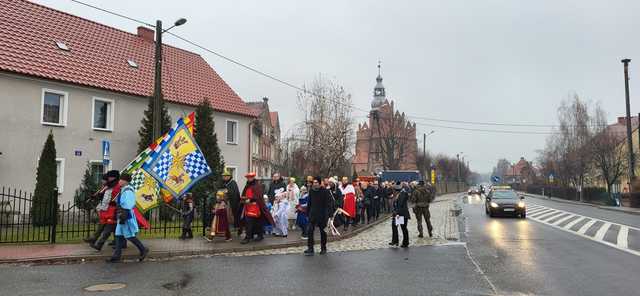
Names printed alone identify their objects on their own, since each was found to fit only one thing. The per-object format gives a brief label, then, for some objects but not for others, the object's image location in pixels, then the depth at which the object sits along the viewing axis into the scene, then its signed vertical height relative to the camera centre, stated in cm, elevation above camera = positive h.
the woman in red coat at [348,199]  1628 -57
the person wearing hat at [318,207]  1109 -59
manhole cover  724 -167
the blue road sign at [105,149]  1794 +123
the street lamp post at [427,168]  8188 +272
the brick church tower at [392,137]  5140 +543
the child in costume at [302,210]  1441 -87
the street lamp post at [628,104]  3362 +576
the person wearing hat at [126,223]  987 -89
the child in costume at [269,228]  1416 -138
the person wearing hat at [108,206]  1033 -55
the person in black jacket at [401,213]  1233 -78
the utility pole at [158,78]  1503 +333
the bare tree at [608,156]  4553 +277
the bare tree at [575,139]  5106 +549
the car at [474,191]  7675 -121
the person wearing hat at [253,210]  1233 -73
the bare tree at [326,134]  3394 +352
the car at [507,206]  2377 -110
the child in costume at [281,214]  1393 -95
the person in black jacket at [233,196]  1277 -39
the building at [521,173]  11549 +349
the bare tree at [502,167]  17470 +638
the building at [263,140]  5375 +526
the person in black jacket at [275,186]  1516 -12
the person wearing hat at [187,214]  1296 -89
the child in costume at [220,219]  1258 -100
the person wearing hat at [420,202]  1496 -60
